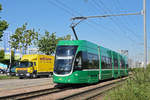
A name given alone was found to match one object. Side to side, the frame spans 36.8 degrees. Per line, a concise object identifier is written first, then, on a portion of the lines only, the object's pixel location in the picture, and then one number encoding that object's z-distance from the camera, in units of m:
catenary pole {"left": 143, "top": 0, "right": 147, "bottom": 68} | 19.12
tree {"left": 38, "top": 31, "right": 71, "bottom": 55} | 45.16
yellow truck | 28.47
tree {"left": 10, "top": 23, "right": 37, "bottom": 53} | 34.47
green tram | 14.77
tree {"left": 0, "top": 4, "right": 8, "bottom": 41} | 27.31
